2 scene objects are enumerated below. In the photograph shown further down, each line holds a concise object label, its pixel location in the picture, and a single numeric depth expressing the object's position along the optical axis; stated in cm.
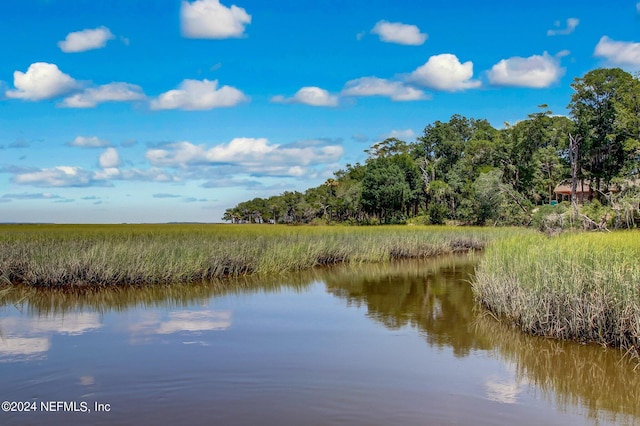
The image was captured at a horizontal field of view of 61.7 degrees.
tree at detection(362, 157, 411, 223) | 5884
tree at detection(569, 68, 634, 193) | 4400
